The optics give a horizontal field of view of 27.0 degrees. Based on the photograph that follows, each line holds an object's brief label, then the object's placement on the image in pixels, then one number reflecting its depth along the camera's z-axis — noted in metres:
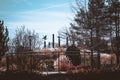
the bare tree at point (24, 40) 35.51
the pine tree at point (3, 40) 21.69
